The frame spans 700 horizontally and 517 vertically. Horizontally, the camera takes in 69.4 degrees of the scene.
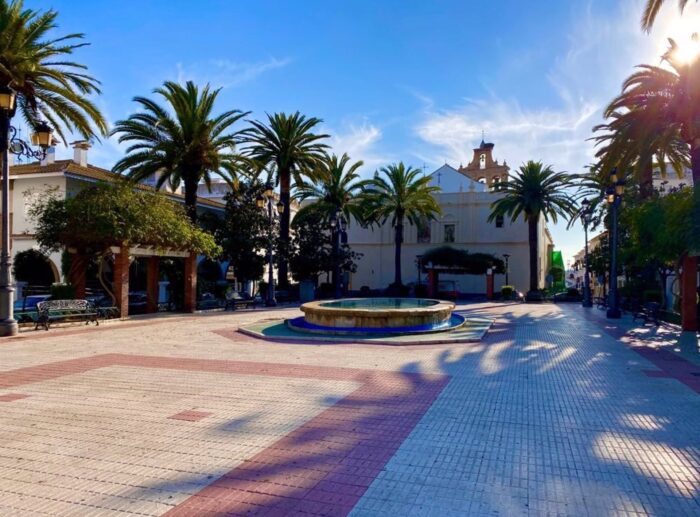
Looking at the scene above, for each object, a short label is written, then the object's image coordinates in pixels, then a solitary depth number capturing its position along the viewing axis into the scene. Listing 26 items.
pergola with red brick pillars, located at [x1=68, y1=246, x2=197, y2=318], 18.66
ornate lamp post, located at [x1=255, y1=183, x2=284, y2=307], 26.38
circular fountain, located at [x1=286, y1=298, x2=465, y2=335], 14.41
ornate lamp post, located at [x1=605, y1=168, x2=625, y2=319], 21.16
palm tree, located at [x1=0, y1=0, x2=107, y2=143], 15.56
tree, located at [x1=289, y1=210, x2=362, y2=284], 36.81
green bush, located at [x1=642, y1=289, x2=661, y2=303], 27.25
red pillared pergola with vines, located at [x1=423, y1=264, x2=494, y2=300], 42.91
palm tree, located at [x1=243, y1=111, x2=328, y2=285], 31.91
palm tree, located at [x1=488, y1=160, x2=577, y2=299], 39.34
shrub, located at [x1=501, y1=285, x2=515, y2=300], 42.31
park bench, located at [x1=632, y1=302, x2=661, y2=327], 17.40
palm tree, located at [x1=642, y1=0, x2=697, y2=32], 14.94
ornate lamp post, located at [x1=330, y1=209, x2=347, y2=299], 36.83
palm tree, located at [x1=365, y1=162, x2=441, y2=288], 41.47
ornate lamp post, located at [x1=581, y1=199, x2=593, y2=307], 29.45
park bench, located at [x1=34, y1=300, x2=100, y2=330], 15.18
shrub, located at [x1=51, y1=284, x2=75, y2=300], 21.23
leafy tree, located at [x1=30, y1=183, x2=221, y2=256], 17.41
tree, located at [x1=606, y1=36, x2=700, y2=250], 16.91
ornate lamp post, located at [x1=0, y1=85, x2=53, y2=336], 13.50
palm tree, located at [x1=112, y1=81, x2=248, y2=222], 23.72
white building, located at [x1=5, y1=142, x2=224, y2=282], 29.02
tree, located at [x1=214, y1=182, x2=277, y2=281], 30.75
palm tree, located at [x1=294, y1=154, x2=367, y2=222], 39.78
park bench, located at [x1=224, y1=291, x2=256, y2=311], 25.39
